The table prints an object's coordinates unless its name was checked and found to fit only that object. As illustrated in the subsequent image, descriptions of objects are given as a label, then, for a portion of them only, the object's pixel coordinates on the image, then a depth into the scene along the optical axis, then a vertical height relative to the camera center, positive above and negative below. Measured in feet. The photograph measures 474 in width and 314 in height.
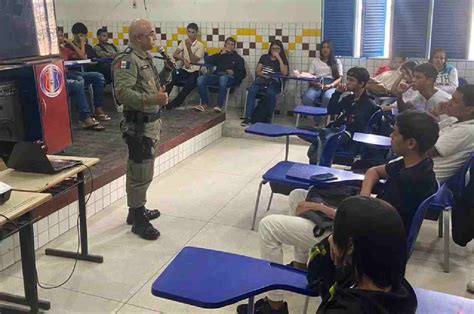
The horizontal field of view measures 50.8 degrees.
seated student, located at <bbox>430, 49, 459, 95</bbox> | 18.43 -1.78
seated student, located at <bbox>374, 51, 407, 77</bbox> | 19.92 -1.52
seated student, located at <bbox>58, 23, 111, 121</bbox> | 18.99 -1.09
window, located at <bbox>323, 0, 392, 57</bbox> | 20.93 -0.04
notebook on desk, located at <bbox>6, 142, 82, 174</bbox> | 8.09 -2.02
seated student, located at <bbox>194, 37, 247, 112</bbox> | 21.33 -1.90
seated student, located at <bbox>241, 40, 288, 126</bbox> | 20.79 -1.99
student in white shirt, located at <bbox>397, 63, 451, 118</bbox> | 12.71 -1.60
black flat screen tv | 11.81 +0.08
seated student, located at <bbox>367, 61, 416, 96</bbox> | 18.11 -2.08
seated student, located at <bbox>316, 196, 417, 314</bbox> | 4.33 -2.02
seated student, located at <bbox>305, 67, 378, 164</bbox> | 13.05 -2.17
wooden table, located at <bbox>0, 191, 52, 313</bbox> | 6.70 -3.00
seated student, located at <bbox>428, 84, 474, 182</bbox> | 9.81 -2.23
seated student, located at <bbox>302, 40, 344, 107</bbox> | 20.11 -2.00
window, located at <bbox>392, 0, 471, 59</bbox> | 19.62 -0.14
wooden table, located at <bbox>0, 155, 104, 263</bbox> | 7.73 -2.30
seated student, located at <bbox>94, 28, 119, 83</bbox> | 21.85 -0.91
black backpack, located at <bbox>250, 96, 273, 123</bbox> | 20.61 -3.45
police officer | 10.55 -1.67
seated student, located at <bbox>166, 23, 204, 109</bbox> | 21.99 -1.39
